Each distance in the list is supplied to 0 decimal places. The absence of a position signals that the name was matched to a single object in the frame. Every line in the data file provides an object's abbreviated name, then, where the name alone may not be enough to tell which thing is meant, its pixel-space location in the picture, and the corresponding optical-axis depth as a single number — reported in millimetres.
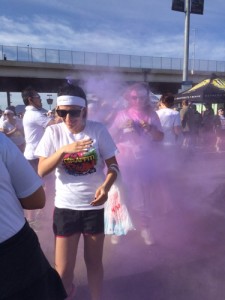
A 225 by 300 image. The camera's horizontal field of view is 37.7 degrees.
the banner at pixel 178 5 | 14680
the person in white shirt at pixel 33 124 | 4395
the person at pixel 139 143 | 3744
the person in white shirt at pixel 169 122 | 4836
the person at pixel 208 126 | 13438
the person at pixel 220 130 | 11905
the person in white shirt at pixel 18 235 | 1412
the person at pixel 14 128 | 6961
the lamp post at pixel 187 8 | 14855
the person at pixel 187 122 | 10547
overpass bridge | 33247
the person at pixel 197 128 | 12264
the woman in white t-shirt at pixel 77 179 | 2305
